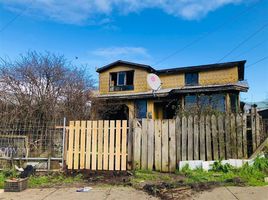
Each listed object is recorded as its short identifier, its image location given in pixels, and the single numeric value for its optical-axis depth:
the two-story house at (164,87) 17.16
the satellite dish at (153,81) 16.78
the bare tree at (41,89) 9.98
